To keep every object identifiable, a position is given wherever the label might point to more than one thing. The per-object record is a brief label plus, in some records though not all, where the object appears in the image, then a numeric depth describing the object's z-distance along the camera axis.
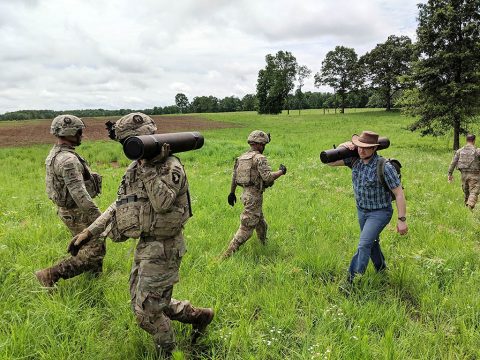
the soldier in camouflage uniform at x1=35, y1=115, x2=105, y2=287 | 4.11
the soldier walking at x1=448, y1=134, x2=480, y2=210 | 8.03
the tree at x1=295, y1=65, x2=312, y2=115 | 78.19
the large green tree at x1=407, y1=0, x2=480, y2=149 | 18.28
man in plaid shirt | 4.13
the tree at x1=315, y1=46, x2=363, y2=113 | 65.63
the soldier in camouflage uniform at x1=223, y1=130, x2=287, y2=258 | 5.33
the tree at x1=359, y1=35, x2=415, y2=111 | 57.31
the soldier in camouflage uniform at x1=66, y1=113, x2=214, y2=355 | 2.79
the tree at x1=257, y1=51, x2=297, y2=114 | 72.12
